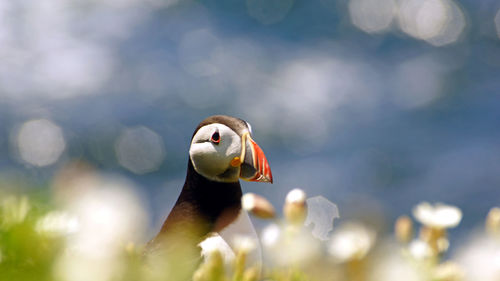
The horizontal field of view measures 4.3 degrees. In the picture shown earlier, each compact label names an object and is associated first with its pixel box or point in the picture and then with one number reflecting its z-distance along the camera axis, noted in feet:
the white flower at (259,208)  15.77
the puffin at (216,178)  18.55
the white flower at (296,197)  15.46
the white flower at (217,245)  18.31
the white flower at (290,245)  14.59
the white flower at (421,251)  14.52
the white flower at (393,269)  13.58
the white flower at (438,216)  14.38
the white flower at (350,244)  13.39
